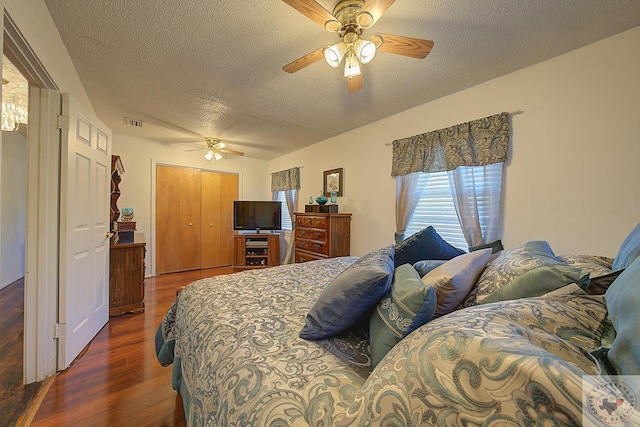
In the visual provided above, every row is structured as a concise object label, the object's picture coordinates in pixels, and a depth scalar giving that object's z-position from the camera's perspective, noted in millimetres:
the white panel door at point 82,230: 1737
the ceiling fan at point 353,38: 1277
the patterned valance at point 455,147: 2129
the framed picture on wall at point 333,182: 3740
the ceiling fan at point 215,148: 3992
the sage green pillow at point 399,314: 709
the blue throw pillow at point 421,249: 1411
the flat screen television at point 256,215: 4809
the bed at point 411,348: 401
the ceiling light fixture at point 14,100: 2133
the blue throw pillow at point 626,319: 411
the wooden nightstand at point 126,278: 2662
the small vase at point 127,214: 3230
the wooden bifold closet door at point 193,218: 4449
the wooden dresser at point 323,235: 3318
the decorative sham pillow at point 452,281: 854
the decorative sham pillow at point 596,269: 719
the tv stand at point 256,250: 4516
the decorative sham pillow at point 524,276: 759
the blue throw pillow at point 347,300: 853
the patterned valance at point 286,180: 4660
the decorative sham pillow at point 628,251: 849
